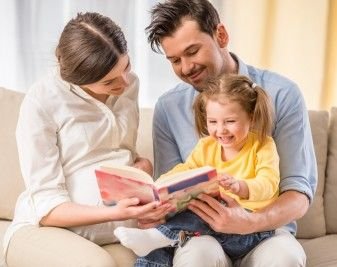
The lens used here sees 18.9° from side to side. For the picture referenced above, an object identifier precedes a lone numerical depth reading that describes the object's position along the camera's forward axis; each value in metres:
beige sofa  2.88
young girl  2.45
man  2.43
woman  2.49
